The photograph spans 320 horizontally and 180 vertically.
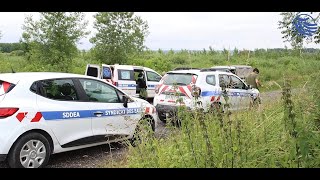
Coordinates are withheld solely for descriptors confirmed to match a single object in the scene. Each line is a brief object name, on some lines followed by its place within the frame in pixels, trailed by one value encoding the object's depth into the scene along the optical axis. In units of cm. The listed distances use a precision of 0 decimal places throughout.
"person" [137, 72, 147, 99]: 1345
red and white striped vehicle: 859
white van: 1227
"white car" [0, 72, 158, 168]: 477
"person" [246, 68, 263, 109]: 1143
